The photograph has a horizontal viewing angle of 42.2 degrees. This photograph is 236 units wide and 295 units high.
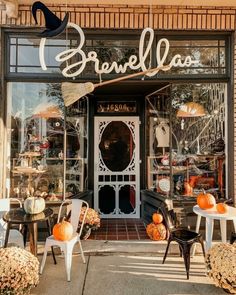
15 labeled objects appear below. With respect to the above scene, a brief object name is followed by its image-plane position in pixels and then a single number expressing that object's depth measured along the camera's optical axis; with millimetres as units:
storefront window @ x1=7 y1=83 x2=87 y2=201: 4965
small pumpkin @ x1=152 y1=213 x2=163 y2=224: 4859
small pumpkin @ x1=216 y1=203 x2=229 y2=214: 3989
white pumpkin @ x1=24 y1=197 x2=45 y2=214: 3932
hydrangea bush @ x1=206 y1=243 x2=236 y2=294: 3123
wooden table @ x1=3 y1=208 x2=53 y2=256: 3682
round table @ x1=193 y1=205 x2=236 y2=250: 3844
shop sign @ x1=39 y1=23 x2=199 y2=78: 4261
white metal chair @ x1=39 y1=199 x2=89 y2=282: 3599
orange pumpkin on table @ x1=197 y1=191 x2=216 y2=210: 4148
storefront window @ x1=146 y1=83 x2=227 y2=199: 5098
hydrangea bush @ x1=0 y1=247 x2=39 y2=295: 3014
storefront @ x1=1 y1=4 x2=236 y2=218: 4828
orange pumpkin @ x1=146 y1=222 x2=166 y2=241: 4770
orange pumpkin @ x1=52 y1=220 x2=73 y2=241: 3709
